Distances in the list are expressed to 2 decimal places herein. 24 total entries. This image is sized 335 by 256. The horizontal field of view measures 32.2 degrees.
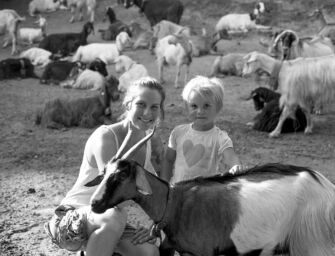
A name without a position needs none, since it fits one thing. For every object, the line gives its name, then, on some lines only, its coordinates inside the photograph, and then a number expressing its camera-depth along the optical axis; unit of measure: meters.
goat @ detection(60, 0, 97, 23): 17.97
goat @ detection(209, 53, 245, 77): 11.56
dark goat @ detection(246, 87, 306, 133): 7.80
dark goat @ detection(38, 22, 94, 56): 14.51
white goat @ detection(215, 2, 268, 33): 16.20
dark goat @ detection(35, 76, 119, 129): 8.08
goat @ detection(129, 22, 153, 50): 14.99
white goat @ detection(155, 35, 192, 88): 10.57
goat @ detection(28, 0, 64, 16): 19.39
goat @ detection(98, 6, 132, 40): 15.86
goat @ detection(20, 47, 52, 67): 13.56
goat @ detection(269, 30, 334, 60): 9.69
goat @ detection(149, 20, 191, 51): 15.05
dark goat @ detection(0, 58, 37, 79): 11.73
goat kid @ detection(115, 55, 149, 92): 10.45
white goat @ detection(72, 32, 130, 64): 13.22
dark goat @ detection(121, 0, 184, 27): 17.22
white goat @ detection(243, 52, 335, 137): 7.51
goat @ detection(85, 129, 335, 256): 2.99
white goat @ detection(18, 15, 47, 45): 15.77
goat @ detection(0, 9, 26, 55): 14.93
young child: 3.42
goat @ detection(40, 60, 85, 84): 11.55
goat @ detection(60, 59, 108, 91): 10.70
